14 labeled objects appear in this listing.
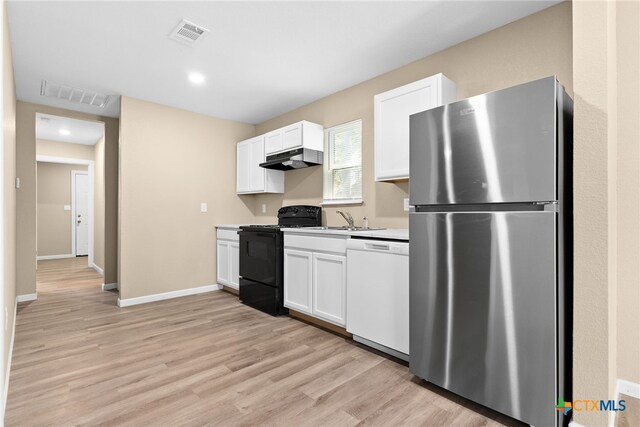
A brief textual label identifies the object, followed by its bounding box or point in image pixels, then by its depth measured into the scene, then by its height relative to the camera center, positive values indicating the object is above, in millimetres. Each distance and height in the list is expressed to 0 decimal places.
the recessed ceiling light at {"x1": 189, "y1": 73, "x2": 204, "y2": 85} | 3295 +1416
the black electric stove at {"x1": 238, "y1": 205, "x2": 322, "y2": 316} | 3408 -511
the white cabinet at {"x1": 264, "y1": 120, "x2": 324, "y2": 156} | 3707 +914
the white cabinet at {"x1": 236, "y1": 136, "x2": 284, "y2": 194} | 4352 +571
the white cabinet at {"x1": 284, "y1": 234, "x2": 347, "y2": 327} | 2770 -589
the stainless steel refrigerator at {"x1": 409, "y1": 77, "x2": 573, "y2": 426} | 1515 -192
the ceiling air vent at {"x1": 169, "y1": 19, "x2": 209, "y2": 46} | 2424 +1414
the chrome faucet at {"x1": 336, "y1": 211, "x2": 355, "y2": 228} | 3244 -51
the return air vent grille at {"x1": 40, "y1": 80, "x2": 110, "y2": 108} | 3567 +1408
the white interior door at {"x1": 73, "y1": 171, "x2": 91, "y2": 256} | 7906 +69
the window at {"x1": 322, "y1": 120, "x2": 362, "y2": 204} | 3516 +569
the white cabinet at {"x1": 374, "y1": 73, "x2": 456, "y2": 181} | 2510 +832
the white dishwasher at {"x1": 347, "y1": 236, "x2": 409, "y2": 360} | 2234 -598
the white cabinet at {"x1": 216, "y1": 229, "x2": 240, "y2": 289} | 4195 -600
